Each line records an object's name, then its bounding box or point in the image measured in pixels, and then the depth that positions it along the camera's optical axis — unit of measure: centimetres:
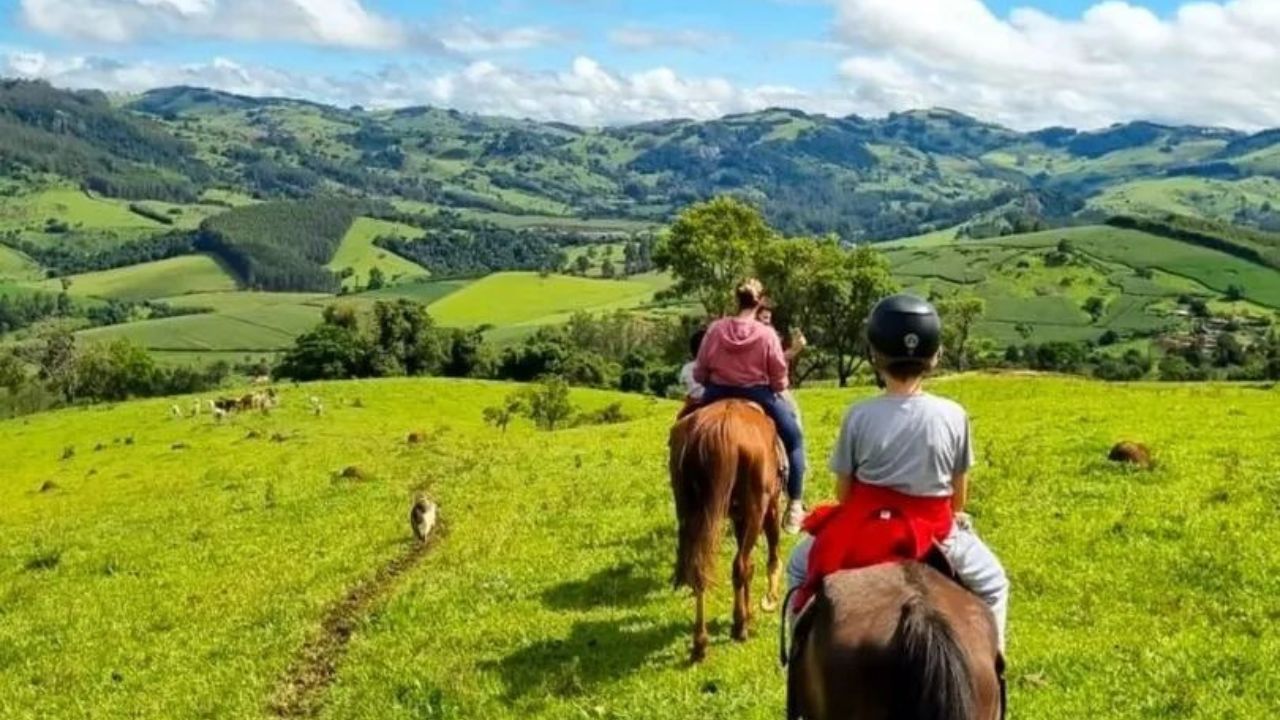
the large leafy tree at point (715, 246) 8588
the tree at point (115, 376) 13025
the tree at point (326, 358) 11900
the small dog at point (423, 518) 2683
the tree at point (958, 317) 11744
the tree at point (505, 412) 7544
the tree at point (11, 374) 13496
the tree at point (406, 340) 12600
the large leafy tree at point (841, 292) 8662
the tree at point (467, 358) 12875
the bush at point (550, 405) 7400
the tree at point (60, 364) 13400
